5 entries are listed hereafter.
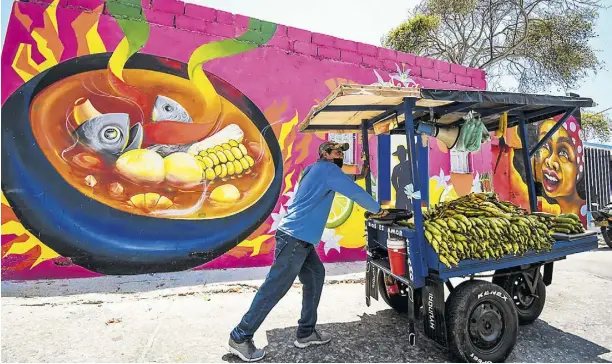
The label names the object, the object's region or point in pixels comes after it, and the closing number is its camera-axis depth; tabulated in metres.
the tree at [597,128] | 22.47
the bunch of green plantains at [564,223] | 4.27
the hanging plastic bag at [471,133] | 4.02
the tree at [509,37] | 15.01
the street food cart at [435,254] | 3.32
